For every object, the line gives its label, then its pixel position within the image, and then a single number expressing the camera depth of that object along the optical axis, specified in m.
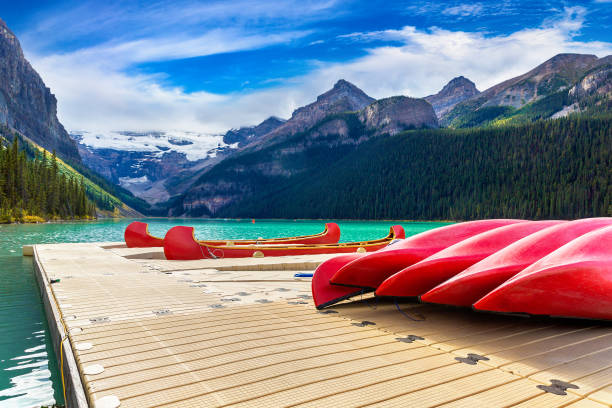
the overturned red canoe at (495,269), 4.66
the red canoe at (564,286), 4.15
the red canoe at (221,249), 16.94
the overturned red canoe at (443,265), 5.25
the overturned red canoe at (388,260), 5.79
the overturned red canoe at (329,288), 5.95
